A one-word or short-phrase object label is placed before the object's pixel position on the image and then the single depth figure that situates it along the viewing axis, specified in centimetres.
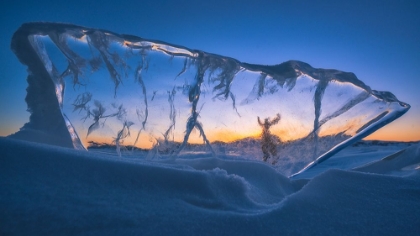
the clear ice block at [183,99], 62
